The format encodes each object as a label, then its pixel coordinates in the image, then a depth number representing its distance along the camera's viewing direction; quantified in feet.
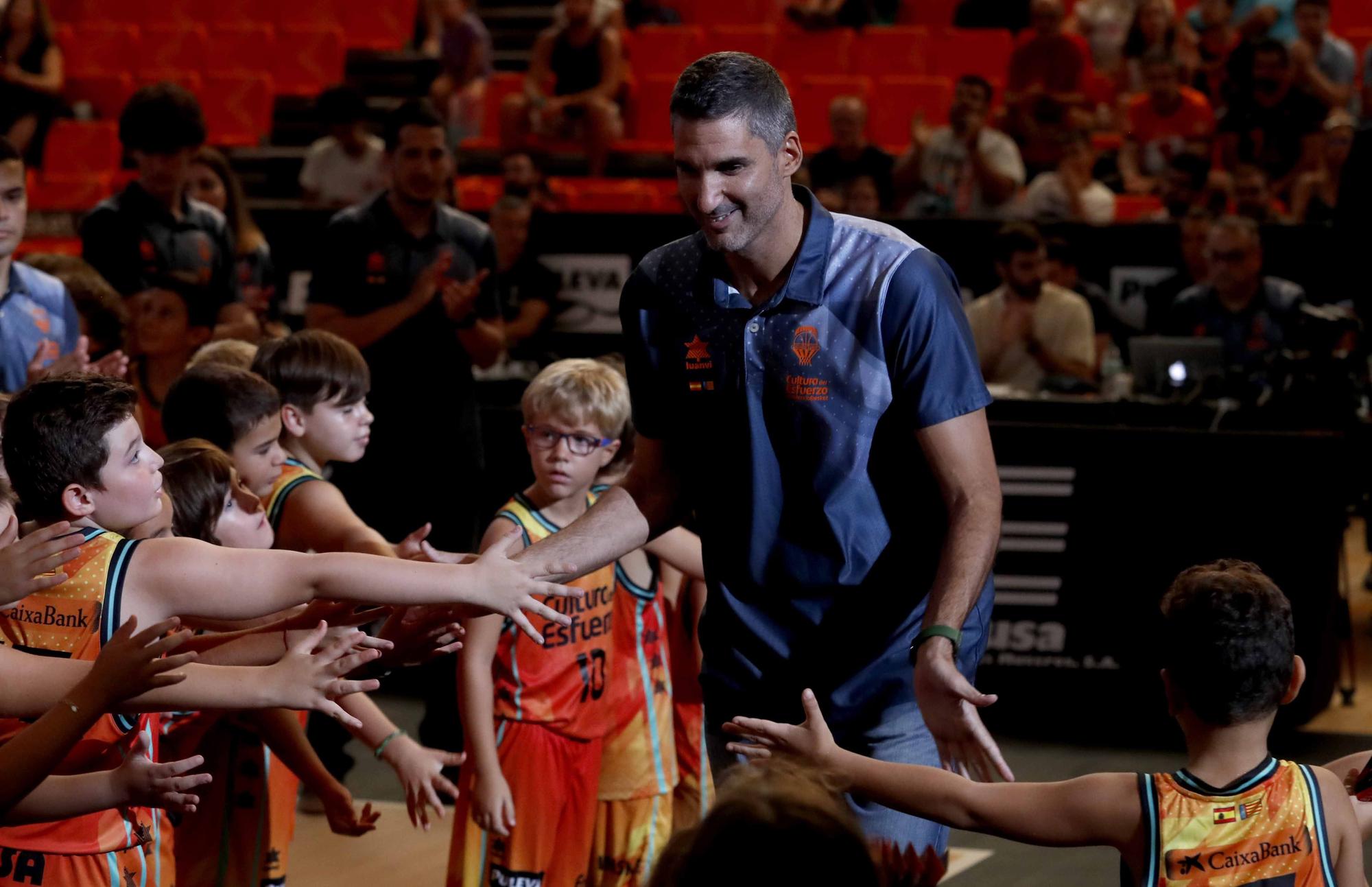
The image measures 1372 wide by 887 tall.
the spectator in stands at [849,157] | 34.22
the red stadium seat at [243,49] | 48.32
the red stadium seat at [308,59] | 47.85
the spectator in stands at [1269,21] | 38.37
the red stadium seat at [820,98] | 41.91
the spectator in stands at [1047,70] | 36.68
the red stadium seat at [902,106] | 40.98
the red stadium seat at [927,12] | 44.88
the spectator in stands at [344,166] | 36.70
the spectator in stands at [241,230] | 22.11
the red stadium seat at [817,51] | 43.37
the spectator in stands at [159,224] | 19.53
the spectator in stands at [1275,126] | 33.78
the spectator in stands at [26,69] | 40.63
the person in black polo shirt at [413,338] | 20.42
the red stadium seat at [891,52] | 43.09
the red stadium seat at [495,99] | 44.09
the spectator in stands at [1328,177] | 31.60
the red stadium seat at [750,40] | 43.93
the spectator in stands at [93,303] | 18.88
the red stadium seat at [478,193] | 38.27
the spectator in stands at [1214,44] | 38.22
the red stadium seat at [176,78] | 46.65
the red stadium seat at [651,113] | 42.39
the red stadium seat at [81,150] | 44.65
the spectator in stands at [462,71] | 43.24
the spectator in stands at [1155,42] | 38.01
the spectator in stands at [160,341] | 18.84
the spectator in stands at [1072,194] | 33.17
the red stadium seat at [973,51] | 41.83
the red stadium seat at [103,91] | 46.85
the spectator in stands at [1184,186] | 30.81
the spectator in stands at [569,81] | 40.55
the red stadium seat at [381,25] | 48.93
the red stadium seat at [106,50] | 48.60
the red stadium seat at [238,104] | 46.68
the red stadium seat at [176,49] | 48.44
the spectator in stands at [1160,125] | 35.60
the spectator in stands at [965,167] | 33.40
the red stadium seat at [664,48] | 44.27
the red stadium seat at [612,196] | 37.65
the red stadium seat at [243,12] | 49.85
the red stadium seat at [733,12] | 45.55
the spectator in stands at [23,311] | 15.93
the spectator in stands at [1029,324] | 26.99
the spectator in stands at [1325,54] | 35.77
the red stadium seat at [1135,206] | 34.65
